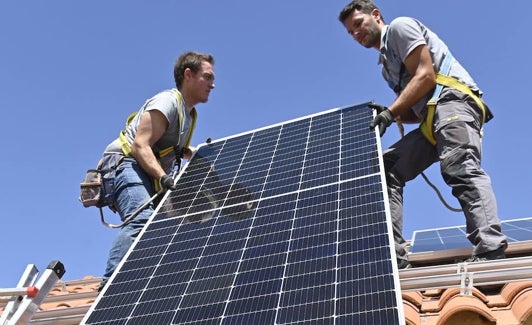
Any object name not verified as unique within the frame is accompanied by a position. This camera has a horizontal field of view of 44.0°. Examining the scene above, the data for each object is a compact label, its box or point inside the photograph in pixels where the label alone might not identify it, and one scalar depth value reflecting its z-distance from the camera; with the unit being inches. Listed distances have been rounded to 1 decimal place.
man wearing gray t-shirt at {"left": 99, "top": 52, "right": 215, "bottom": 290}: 214.2
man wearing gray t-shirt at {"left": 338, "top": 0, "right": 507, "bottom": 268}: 177.8
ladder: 144.7
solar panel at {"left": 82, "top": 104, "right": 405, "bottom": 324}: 133.0
